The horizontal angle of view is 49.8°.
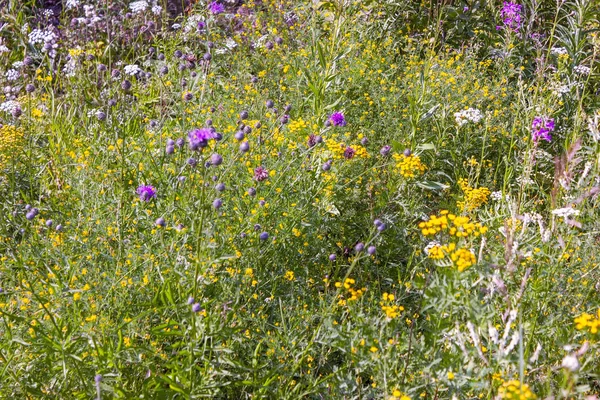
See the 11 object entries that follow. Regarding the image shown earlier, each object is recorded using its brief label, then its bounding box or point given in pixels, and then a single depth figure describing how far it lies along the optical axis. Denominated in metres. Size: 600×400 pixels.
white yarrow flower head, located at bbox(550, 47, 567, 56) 4.39
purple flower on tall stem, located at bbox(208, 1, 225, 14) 4.07
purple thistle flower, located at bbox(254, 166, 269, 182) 2.70
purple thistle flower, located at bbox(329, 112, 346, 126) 3.15
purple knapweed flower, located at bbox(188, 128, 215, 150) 1.85
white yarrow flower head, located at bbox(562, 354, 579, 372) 1.32
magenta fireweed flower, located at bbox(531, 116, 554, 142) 3.29
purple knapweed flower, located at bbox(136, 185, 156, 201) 2.46
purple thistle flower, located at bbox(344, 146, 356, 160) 3.00
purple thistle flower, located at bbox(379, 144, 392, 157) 2.92
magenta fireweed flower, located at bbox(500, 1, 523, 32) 4.92
